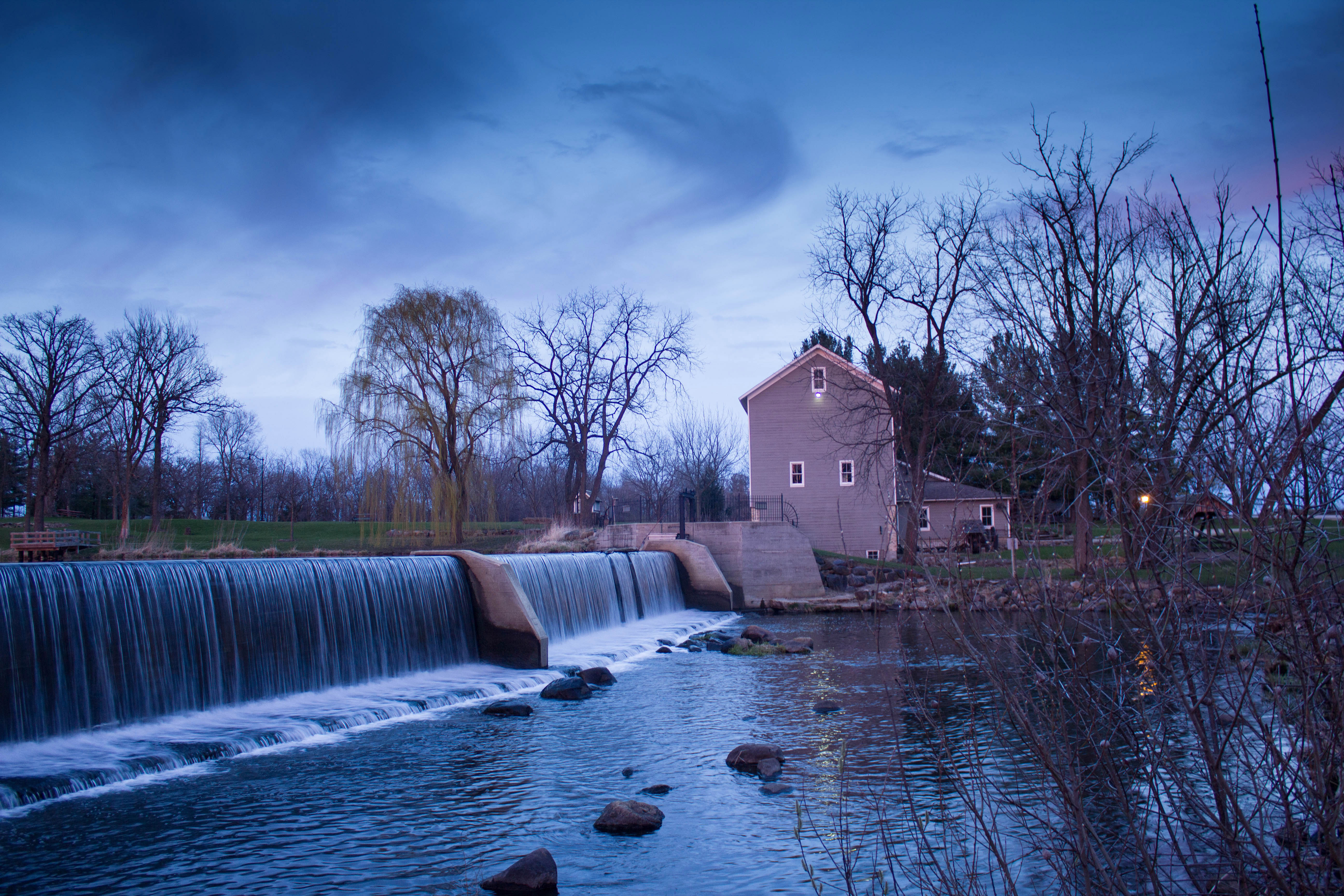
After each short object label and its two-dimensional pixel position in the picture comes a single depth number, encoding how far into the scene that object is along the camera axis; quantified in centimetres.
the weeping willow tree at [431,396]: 2967
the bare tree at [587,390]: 3794
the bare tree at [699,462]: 5578
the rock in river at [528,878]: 582
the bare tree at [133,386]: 3672
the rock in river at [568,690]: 1256
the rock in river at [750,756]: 864
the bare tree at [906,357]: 2781
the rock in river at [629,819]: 705
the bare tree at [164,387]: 3741
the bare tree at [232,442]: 7138
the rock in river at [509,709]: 1138
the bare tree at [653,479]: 3609
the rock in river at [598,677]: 1375
